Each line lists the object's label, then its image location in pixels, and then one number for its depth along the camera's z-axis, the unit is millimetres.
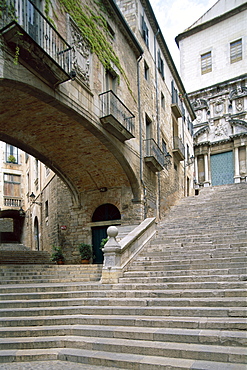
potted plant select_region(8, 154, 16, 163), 27391
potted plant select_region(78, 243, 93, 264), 13523
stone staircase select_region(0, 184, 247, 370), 4473
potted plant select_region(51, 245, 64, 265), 14000
